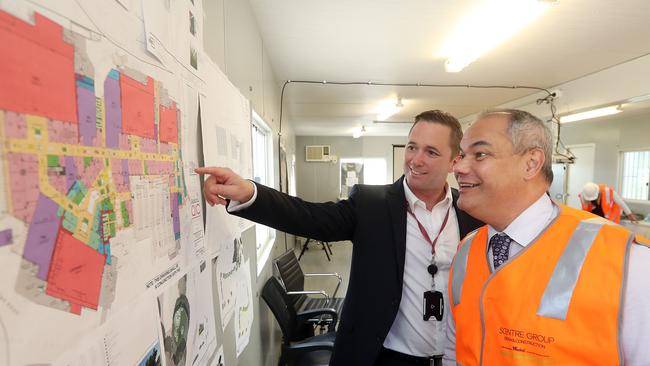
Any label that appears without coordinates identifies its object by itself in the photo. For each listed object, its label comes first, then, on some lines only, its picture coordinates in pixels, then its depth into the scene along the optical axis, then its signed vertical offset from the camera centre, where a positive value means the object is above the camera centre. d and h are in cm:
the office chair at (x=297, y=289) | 242 -116
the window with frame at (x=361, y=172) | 850 -17
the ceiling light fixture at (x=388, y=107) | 431 +104
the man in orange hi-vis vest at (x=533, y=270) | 65 -29
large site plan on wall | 28 -3
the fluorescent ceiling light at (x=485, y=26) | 162 +97
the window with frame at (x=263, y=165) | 227 +1
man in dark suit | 115 -36
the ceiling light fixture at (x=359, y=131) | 705 +96
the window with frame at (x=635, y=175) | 433 -15
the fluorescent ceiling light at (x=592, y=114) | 336 +68
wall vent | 848 +39
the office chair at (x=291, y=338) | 184 -121
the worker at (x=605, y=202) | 410 -54
